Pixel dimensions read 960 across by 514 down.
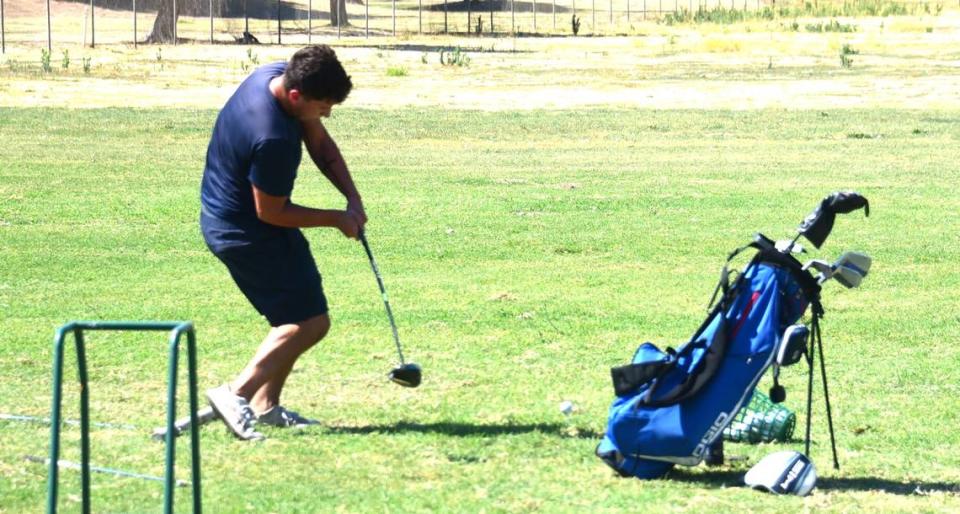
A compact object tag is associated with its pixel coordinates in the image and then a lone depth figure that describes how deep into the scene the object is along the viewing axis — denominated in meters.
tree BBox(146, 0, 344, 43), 57.47
